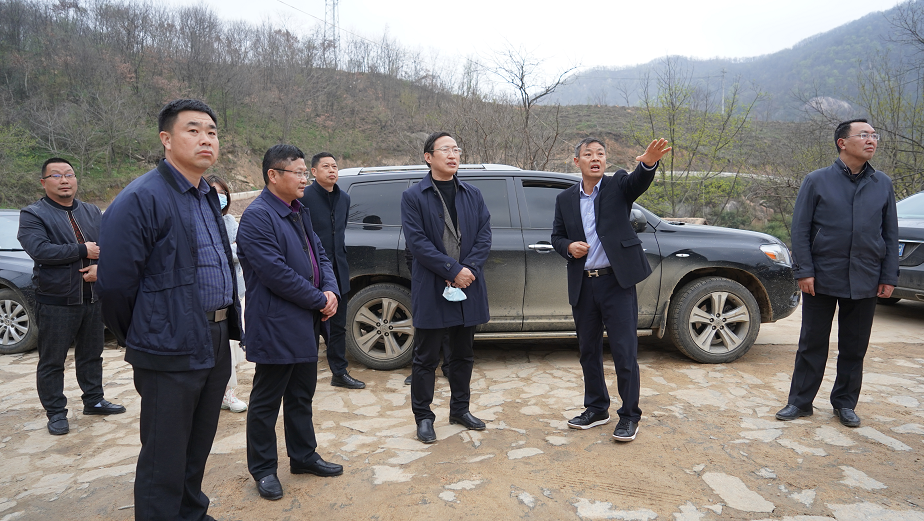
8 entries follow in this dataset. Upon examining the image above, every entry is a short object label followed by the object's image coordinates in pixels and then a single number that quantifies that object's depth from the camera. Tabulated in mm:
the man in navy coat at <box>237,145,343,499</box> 2963
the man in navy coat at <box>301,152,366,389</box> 4766
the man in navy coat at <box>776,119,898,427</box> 3861
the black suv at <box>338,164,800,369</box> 5316
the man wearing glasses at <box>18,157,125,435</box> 4070
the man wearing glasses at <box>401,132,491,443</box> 3752
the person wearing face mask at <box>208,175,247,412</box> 4402
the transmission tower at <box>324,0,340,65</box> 45906
